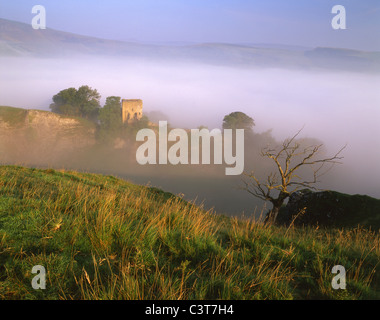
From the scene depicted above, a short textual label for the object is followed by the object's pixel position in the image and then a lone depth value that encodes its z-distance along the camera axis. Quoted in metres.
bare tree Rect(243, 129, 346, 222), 20.09
